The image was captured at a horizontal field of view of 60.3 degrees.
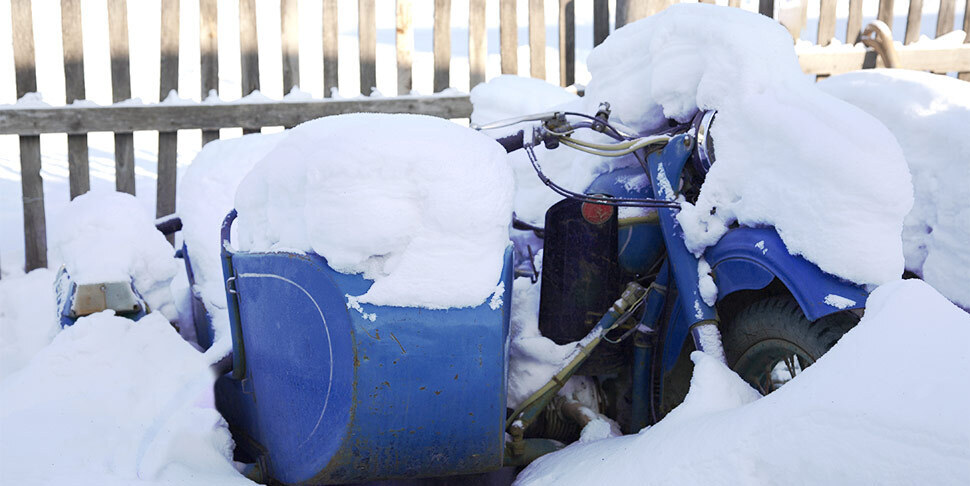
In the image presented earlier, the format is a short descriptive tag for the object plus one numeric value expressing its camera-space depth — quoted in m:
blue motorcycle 1.53
